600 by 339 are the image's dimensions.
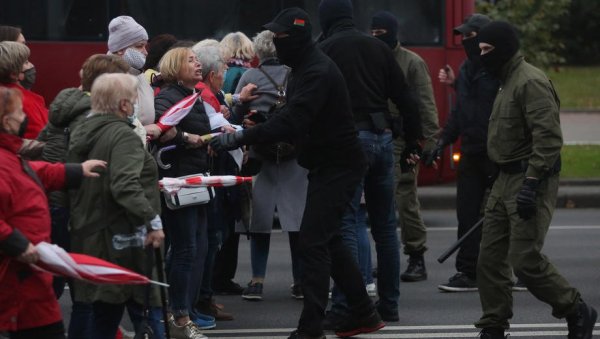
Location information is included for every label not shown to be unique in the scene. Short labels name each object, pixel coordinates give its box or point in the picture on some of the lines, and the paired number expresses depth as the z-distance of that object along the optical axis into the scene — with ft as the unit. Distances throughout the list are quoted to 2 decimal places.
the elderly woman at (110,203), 41.01
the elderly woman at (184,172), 50.39
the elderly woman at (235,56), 62.34
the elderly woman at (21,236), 35.14
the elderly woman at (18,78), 45.73
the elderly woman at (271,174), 58.13
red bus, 93.09
